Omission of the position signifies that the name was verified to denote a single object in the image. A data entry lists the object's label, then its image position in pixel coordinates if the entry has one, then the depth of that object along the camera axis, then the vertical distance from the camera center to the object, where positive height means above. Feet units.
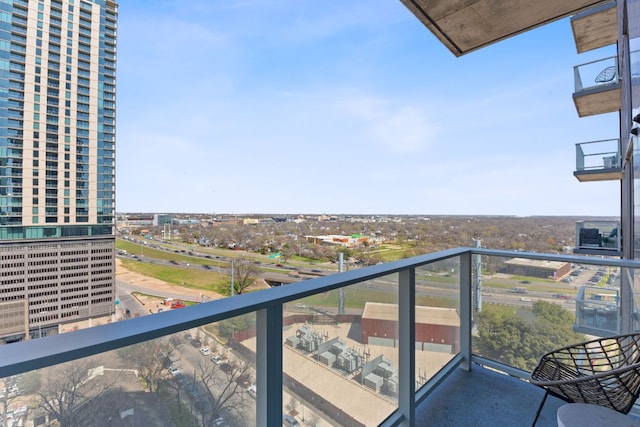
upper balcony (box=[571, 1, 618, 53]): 16.79 +11.83
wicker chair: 4.22 -2.67
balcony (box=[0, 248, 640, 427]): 2.45 -1.89
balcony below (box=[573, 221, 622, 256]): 21.09 -1.62
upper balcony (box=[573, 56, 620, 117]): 19.76 +9.18
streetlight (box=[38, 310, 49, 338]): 44.79 -15.18
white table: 3.64 -2.55
